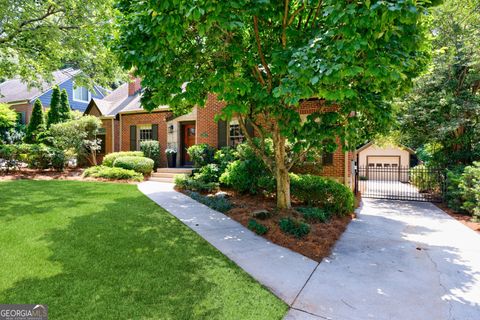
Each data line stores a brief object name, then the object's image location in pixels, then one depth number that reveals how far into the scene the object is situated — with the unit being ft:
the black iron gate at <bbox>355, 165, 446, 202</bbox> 34.65
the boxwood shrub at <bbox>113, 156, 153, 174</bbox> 40.45
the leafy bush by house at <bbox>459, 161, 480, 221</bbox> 22.09
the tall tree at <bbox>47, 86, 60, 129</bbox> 59.88
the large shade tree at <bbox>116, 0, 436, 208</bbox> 10.50
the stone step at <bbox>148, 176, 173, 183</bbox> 38.93
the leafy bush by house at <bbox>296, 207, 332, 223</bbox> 20.44
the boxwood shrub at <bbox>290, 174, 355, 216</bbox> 23.15
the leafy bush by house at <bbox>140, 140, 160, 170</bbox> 46.93
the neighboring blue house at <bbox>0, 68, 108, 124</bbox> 74.74
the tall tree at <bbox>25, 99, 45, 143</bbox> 60.13
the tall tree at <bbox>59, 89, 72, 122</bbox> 60.64
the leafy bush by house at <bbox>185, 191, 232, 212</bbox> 23.00
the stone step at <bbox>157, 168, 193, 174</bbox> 41.06
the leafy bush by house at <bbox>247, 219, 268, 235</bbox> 17.35
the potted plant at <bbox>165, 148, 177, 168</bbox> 45.95
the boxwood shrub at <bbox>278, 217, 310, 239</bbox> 16.90
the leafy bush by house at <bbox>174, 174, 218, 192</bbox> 29.86
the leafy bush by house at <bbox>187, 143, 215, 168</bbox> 38.34
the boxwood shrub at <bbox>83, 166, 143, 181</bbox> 37.40
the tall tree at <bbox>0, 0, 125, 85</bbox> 24.85
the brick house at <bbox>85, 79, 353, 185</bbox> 34.01
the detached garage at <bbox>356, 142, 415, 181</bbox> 76.02
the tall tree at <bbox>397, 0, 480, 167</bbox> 31.07
